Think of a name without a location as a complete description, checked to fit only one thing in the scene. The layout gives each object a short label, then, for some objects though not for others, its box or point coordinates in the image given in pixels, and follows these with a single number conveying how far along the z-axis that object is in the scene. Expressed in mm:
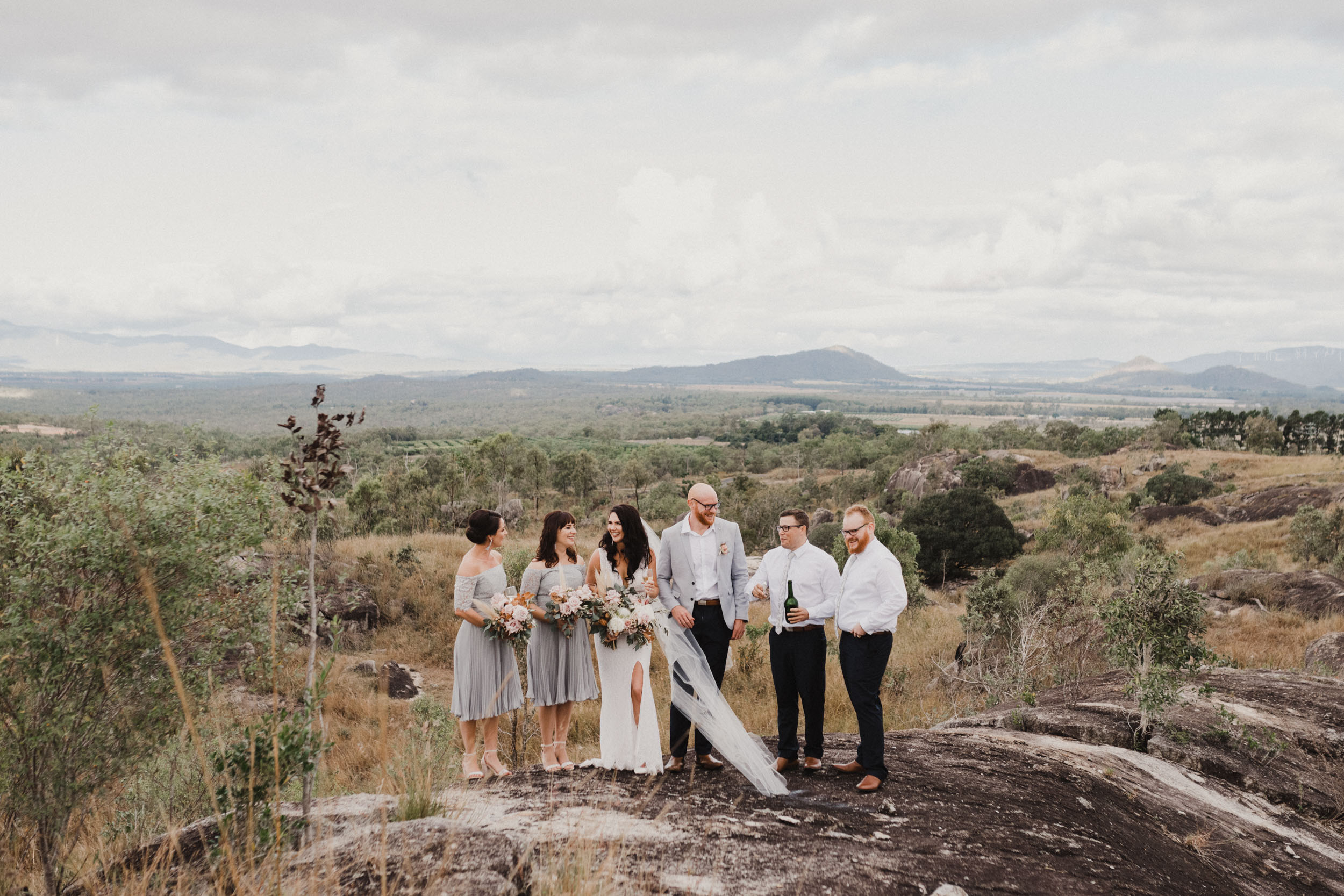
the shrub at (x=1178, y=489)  43188
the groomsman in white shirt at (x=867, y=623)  5777
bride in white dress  5996
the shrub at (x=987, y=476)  52469
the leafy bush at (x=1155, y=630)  7309
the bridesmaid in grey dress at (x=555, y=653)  6484
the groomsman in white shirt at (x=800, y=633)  6066
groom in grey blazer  6188
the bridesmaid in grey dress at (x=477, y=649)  6414
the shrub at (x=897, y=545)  25234
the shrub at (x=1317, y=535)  24062
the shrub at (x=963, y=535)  31906
